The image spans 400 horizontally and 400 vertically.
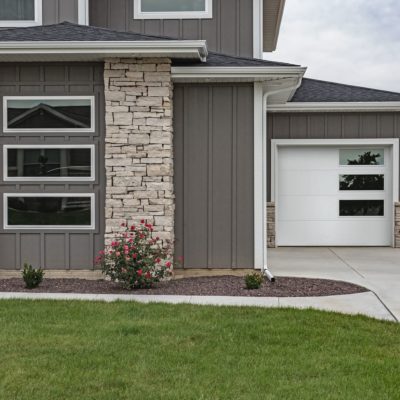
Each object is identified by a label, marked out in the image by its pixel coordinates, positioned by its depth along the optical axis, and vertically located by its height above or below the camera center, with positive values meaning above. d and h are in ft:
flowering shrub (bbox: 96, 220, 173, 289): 28.94 -2.63
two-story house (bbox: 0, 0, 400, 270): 31.42 +2.57
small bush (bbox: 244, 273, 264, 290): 28.87 -3.51
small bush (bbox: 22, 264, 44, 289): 28.89 -3.34
